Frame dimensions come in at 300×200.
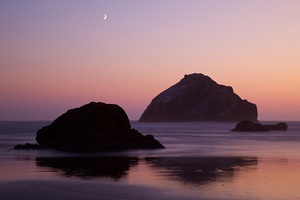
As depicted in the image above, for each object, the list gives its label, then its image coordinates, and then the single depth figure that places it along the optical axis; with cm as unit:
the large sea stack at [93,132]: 5144
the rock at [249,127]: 14488
